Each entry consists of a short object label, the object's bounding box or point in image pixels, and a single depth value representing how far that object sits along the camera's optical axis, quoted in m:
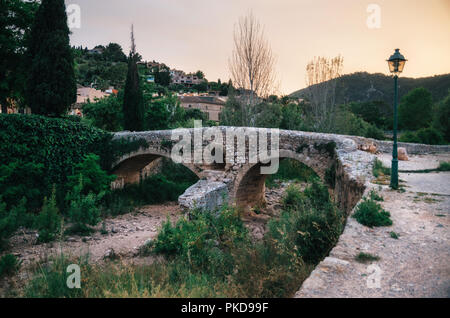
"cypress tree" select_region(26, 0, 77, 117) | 13.09
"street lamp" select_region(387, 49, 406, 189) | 5.82
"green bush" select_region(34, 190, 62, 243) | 8.20
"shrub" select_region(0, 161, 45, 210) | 10.27
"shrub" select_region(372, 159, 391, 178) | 7.10
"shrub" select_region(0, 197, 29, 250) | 7.30
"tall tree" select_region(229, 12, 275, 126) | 16.53
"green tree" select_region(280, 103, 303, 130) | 21.39
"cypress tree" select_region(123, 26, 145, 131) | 18.34
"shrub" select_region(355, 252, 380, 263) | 3.54
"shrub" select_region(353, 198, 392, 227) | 4.46
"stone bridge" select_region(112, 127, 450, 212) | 7.38
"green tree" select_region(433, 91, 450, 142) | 23.28
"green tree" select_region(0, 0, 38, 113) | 14.16
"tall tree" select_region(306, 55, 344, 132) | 17.72
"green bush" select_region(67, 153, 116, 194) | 12.10
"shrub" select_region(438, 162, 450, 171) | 8.19
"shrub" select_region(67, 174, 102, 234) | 9.22
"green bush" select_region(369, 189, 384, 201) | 5.18
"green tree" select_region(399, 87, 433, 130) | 35.47
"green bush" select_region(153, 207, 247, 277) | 5.70
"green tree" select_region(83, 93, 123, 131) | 19.66
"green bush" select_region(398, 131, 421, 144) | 18.75
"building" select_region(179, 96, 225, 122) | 41.56
